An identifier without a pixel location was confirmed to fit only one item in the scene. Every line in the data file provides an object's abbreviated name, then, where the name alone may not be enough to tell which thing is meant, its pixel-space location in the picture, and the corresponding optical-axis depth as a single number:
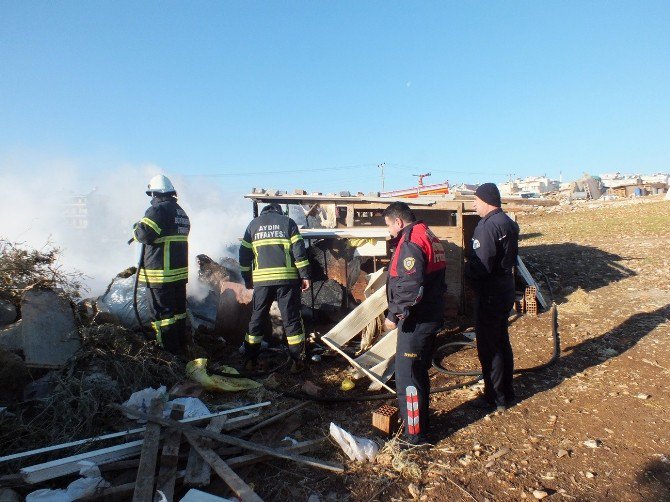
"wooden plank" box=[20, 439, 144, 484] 2.62
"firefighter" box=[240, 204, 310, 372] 4.79
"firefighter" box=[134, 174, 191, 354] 4.68
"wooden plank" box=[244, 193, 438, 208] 6.12
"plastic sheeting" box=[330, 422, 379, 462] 3.05
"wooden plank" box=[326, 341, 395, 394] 4.12
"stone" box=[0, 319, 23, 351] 4.07
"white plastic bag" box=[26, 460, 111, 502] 2.47
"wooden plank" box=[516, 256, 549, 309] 6.45
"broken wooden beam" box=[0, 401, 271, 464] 2.80
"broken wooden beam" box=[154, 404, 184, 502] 2.61
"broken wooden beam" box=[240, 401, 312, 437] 3.33
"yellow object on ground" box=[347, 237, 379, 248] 6.02
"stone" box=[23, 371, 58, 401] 3.68
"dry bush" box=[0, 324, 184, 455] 3.16
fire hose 3.99
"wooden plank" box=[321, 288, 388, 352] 4.66
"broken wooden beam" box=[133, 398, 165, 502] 2.52
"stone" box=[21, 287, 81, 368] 3.95
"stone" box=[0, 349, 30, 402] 3.56
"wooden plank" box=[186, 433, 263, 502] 2.49
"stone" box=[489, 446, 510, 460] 3.09
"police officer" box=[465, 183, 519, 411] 3.67
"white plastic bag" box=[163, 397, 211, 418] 3.47
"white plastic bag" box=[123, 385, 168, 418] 3.56
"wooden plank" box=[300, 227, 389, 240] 5.92
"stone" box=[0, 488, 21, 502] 2.45
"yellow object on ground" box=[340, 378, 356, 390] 4.34
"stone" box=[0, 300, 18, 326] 4.37
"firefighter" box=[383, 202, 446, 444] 3.21
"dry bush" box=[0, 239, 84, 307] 4.49
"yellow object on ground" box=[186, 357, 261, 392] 4.18
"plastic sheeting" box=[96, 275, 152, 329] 4.97
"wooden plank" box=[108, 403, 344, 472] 2.91
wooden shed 6.03
